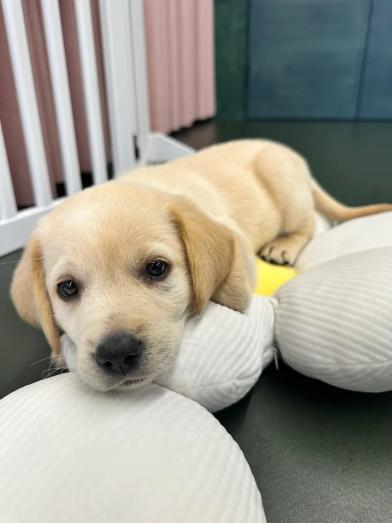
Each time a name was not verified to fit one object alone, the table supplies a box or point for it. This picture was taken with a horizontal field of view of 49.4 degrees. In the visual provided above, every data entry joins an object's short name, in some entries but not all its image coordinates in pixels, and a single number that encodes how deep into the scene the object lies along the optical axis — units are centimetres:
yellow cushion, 37
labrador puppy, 20
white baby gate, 43
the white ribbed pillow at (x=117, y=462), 16
